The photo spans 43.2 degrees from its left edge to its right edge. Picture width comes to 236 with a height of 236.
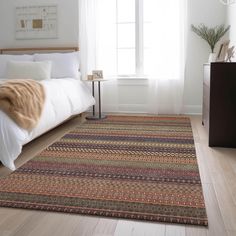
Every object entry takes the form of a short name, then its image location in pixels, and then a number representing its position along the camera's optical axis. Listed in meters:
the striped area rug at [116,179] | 1.59
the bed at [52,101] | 2.14
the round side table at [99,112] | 4.07
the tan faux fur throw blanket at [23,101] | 2.25
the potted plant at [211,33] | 4.02
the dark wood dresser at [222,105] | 2.65
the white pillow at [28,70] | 3.79
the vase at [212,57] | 3.75
